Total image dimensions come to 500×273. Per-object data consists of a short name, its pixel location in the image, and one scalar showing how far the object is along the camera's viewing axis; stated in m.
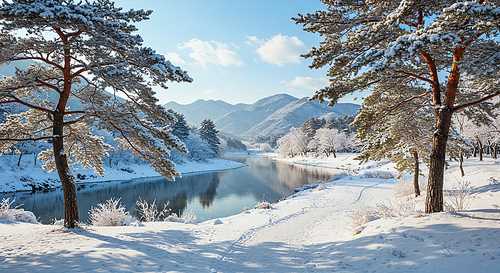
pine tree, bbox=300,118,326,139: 67.81
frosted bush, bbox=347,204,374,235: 6.46
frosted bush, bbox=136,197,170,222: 14.32
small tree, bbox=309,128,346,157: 51.56
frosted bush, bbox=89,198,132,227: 8.80
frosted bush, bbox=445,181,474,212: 5.50
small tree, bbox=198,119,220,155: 51.56
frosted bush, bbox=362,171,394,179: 25.70
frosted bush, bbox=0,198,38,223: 8.74
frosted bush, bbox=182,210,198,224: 9.60
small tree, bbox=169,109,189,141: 41.64
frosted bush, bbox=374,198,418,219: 6.23
